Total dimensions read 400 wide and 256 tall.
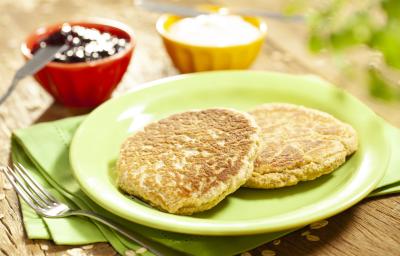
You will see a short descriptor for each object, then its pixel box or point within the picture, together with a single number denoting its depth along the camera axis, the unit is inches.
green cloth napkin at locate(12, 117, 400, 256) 23.8
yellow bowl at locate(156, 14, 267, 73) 31.6
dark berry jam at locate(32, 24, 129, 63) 30.4
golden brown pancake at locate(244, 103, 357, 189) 24.9
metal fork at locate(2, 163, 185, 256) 23.7
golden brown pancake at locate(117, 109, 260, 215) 23.9
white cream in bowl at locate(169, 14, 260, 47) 32.2
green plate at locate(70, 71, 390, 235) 23.2
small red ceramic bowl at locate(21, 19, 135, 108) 29.8
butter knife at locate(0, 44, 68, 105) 29.4
